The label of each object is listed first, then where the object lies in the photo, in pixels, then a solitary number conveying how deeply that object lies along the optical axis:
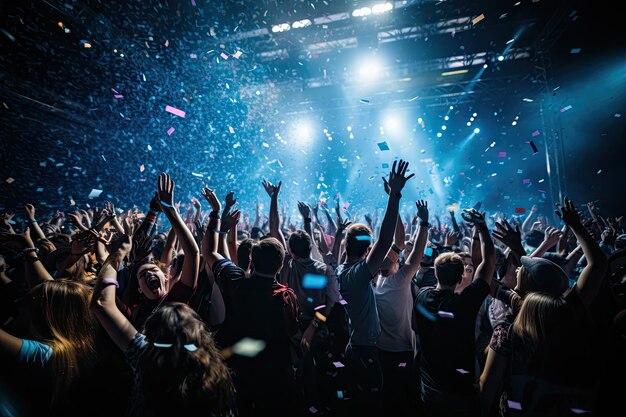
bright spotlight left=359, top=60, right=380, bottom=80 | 12.31
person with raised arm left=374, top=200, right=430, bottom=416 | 2.63
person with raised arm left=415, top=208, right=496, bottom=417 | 1.88
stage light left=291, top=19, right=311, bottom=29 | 10.28
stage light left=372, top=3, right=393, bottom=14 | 9.33
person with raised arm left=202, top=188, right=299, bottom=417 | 1.89
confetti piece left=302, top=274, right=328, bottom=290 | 2.74
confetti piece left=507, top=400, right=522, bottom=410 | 1.63
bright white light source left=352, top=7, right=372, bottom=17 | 9.52
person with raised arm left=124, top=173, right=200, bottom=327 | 1.91
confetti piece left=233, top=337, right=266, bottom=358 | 1.89
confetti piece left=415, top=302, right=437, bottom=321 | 2.02
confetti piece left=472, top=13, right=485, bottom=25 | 9.23
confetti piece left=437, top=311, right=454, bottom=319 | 1.94
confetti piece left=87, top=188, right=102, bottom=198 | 9.77
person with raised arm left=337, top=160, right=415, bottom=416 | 2.21
